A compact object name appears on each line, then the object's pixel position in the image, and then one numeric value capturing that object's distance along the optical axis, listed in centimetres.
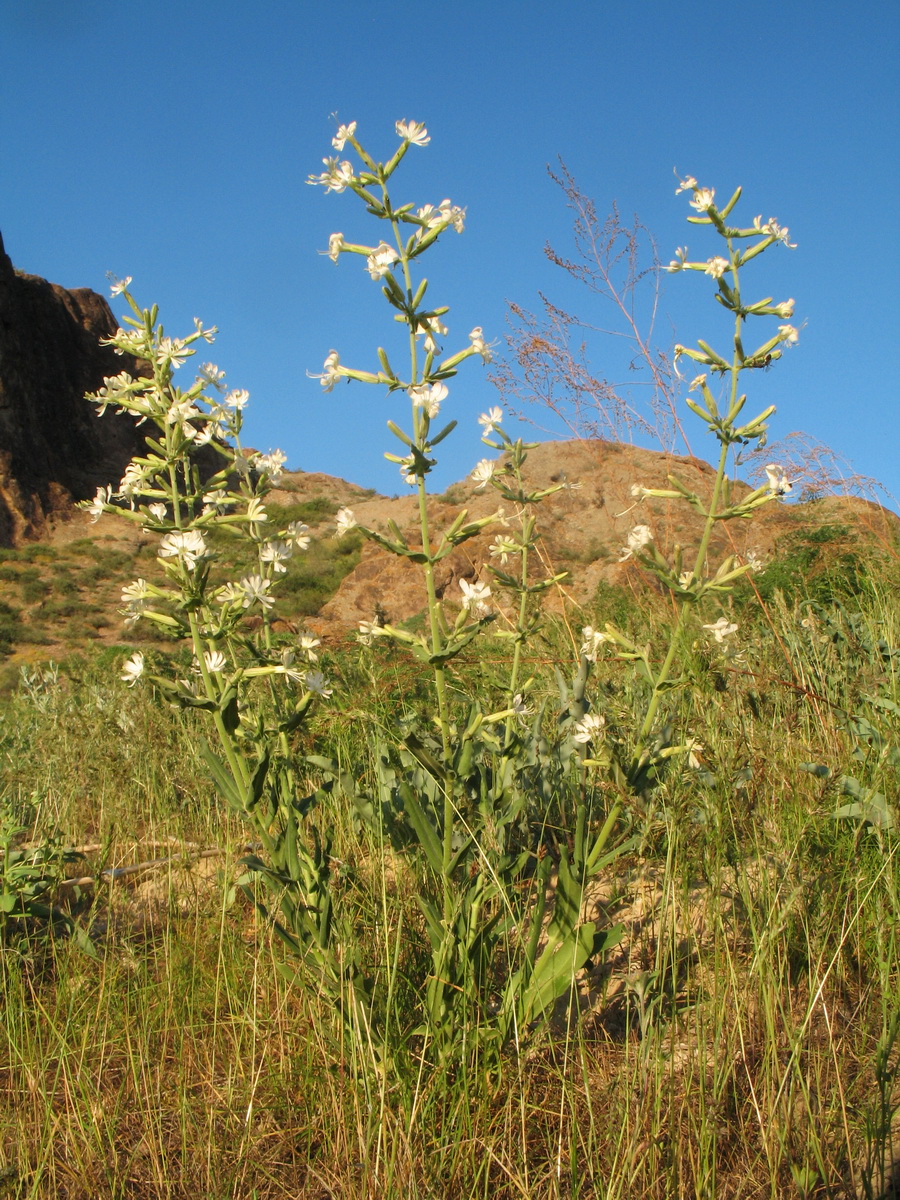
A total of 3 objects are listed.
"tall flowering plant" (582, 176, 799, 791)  74
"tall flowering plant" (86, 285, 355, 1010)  72
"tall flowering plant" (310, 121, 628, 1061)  70
